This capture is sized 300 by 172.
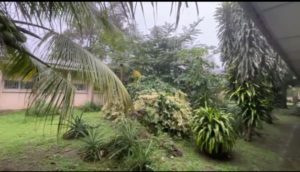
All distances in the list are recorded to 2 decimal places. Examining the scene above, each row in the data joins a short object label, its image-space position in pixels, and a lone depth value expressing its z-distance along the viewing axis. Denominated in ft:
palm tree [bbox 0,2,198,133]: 8.03
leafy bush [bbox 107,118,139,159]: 9.60
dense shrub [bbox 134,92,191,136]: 12.93
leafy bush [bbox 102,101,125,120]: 16.69
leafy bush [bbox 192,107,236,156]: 9.94
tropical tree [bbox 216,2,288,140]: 13.07
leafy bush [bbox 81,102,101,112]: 25.84
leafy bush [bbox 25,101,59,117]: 8.00
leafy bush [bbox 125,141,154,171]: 8.43
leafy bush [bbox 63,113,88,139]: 13.16
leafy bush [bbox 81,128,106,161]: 9.91
